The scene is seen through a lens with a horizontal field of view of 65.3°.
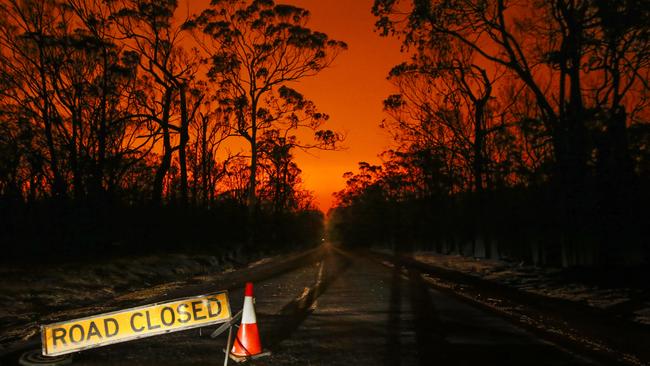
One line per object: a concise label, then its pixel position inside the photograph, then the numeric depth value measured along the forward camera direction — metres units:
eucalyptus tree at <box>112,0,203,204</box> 28.39
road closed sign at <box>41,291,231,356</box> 5.55
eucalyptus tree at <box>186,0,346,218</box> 32.47
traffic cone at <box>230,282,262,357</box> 5.80
